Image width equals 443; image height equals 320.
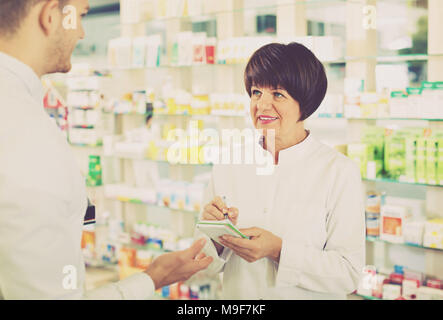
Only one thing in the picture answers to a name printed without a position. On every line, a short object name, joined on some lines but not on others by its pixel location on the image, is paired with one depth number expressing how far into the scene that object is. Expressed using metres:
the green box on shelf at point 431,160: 2.93
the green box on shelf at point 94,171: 4.70
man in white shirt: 0.97
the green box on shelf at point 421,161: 2.96
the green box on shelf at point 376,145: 3.18
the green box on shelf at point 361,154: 3.18
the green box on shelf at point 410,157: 3.00
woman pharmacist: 1.67
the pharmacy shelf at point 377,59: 3.00
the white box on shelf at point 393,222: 3.11
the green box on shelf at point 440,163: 2.92
